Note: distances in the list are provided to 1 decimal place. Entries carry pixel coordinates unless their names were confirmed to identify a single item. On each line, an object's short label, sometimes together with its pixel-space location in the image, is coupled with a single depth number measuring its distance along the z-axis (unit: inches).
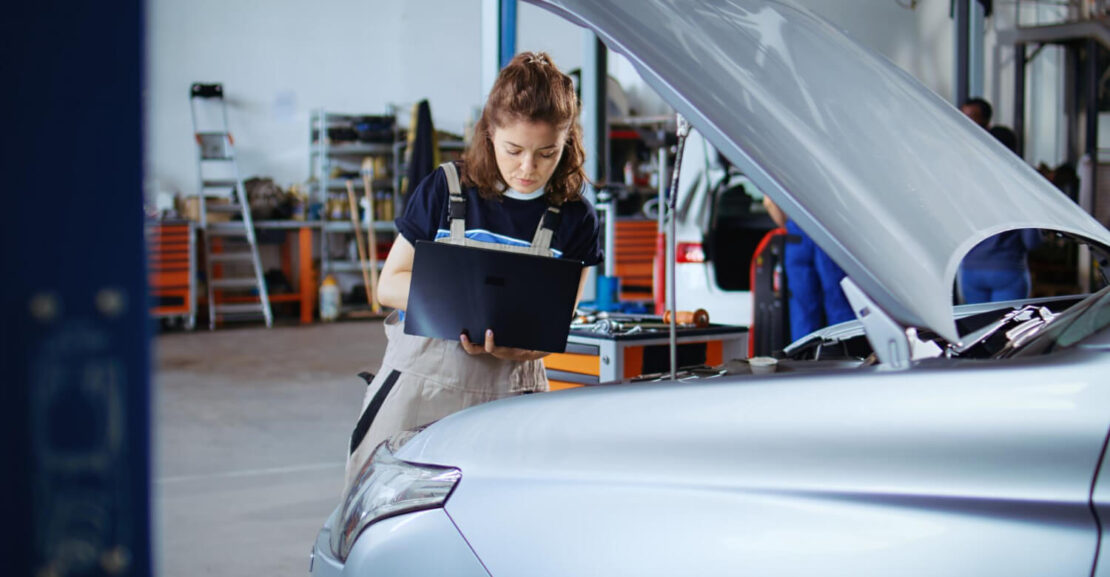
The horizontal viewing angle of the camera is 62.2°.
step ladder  363.3
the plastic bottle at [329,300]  378.9
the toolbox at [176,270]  338.0
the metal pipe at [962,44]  268.2
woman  72.1
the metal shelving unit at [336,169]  394.6
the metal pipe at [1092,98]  390.0
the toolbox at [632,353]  109.6
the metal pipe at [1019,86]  405.7
